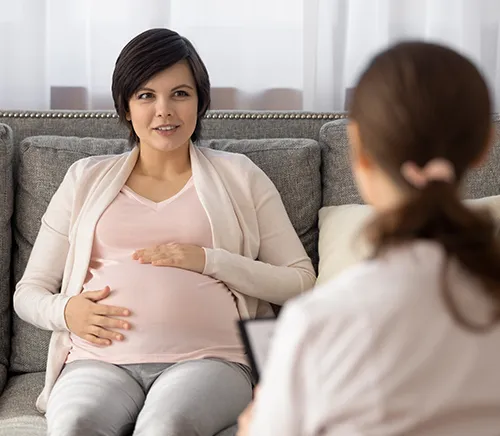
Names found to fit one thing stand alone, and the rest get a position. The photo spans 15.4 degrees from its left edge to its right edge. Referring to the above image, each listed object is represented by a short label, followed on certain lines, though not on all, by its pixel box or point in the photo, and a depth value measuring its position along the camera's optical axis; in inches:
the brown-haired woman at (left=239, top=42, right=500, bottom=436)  97.0
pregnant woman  135.2
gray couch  146.7
